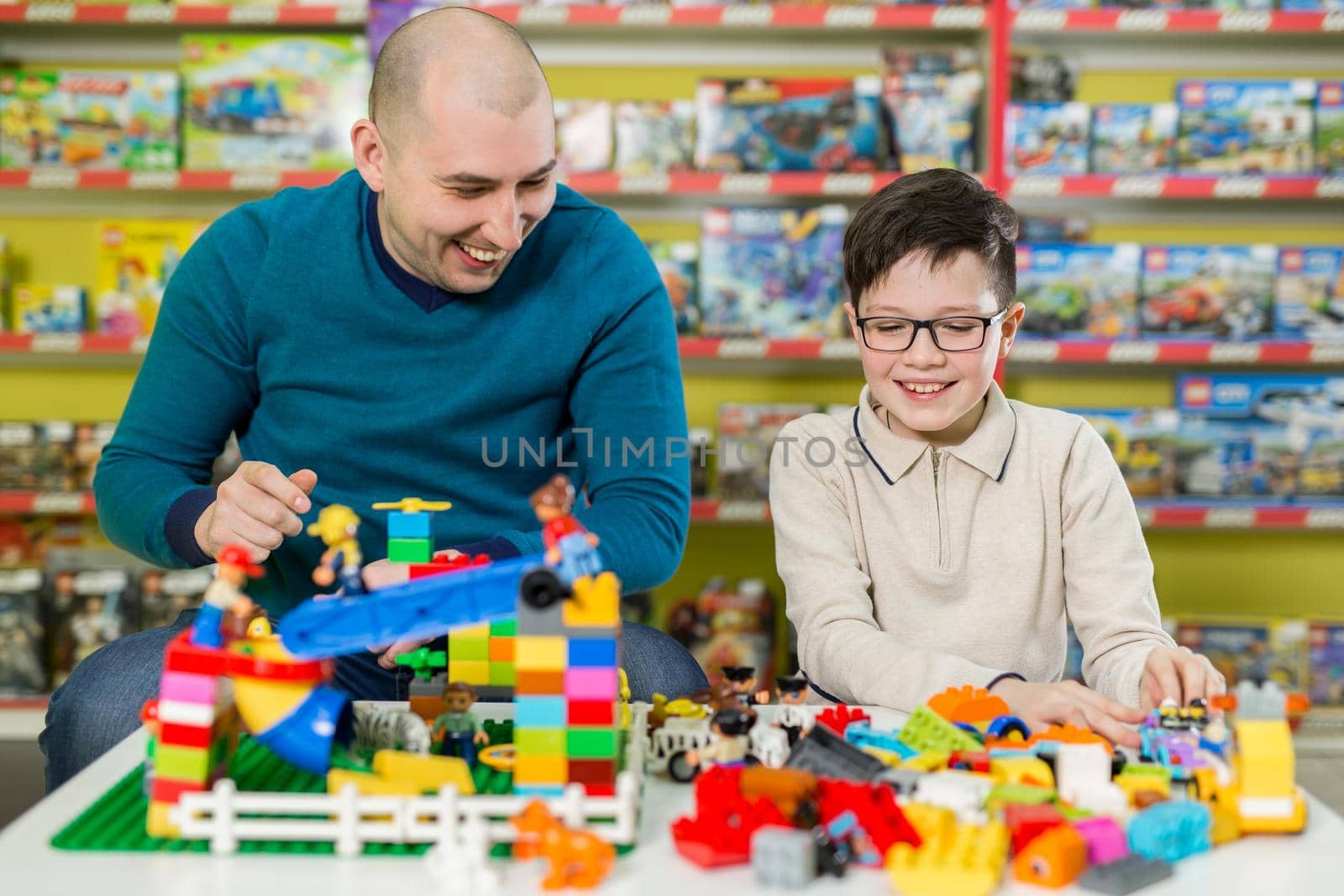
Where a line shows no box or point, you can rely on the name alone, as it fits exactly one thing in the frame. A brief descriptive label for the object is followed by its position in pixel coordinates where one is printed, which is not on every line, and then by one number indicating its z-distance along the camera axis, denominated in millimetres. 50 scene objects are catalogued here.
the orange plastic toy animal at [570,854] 742
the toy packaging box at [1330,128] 2840
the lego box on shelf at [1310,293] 2871
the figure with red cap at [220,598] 848
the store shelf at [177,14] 2744
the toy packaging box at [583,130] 2807
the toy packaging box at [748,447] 2867
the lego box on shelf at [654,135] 2826
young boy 1409
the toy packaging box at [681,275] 2848
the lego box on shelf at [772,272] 2830
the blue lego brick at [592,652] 826
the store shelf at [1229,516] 2812
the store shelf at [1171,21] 2775
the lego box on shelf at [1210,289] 2875
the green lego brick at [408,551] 1087
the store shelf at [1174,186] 2770
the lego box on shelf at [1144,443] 2885
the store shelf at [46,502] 2795
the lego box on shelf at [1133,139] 2820
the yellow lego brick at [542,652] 825
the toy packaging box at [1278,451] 2904
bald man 1462
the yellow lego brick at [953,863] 729
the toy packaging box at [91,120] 2799
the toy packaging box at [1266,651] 2900
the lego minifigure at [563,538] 819
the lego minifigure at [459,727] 946
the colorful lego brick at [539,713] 833
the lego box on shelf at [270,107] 2793
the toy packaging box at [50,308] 2854
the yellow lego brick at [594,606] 823
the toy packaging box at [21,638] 2842
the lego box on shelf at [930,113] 2811
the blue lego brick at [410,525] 1085
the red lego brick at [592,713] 839
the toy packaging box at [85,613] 2869
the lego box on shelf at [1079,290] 2854
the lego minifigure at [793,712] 1010
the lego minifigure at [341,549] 878
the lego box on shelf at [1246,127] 2840
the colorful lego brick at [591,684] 832
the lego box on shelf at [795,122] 2803
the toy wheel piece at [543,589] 820
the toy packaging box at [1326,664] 2910
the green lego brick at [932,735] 959
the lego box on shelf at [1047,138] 2791
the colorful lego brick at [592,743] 841
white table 743
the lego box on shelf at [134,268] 2852
